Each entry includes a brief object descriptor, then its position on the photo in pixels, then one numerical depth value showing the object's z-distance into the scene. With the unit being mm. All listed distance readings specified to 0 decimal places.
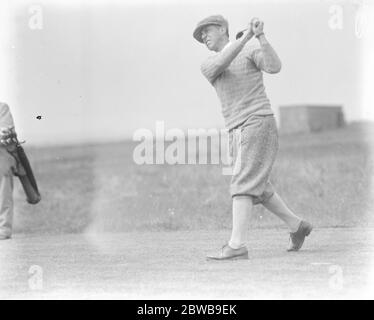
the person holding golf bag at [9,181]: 10447
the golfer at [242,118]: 7925
